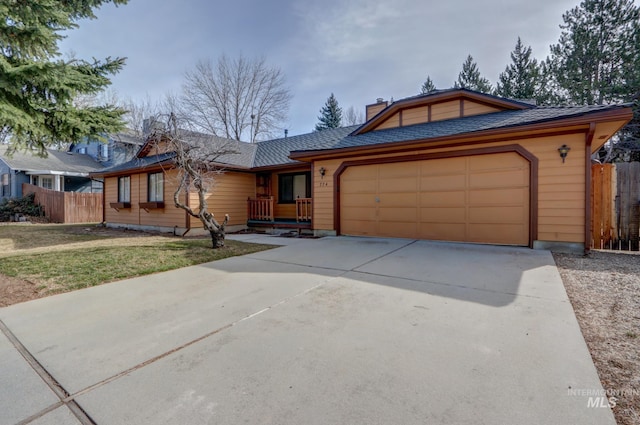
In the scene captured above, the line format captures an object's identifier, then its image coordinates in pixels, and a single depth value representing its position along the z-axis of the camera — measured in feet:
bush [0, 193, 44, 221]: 53.72
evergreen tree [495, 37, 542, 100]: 65.77
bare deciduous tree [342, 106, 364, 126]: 105.33
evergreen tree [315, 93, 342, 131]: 96.63
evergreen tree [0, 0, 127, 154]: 14.80
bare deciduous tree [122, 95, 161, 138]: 66.08
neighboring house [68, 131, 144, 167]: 59.47
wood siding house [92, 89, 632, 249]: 19.95
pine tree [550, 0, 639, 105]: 50.70
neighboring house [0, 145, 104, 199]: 58.79
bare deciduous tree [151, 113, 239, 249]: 21.86
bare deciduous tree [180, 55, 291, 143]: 71.87
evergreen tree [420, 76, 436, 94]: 90.22
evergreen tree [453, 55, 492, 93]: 75.66
